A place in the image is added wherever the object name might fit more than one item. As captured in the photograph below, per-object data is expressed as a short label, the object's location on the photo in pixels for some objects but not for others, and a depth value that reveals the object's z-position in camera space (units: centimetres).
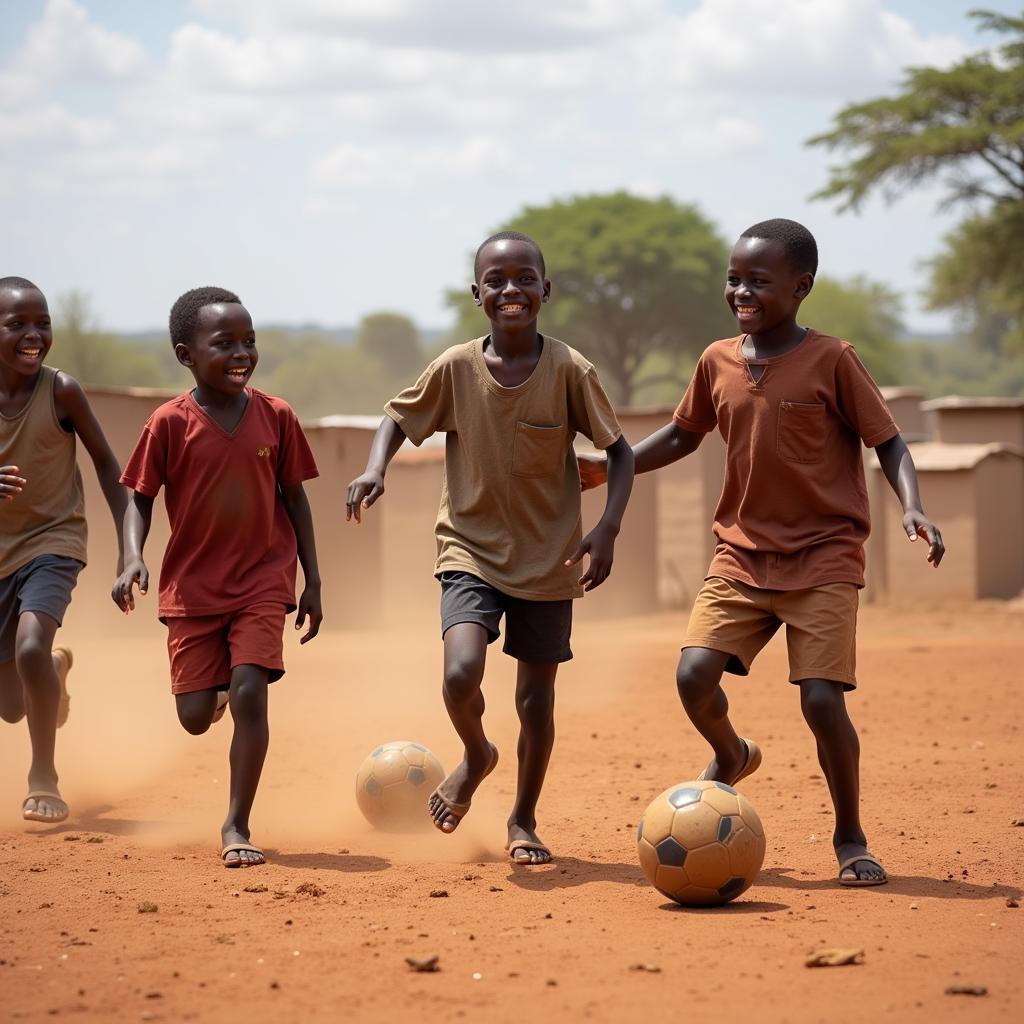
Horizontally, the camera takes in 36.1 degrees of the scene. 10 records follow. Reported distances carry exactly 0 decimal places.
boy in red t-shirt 541
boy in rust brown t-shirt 492
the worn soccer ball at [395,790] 598
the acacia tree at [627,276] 4947
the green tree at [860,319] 5312
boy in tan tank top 593
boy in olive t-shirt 516
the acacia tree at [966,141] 2748
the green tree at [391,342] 10131
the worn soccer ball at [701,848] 450
